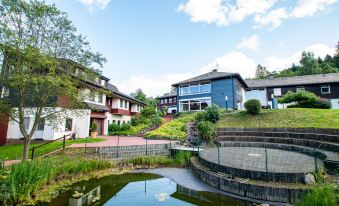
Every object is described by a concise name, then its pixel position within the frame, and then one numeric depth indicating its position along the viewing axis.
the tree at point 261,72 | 72.15
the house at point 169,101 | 48.75
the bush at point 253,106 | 17.40
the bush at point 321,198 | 3.66
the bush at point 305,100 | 19.52
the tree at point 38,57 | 7.66
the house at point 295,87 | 27.19
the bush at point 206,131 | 14.05
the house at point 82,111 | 10.18
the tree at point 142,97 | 53.91
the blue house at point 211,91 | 25.16
